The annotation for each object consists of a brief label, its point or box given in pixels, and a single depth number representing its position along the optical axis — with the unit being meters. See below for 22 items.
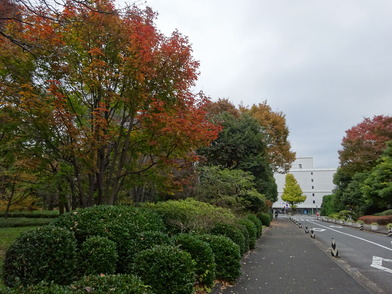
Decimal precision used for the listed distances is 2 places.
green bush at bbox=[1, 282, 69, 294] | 2.70
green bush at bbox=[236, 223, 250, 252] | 9.72
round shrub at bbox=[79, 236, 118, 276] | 4.46
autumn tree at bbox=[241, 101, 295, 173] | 31.58
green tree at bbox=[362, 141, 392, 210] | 25.48
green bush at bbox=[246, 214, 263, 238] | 15.25
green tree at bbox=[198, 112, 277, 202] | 21.77
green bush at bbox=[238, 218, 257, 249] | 11.31
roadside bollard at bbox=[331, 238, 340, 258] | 10.14
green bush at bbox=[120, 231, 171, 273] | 5.00
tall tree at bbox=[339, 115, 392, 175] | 31.84
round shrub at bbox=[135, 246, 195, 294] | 4.16
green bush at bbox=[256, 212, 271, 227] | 24.33
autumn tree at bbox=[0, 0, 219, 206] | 7.05
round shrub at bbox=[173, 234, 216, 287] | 5.47
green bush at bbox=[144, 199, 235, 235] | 8.11
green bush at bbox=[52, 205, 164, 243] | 5.24
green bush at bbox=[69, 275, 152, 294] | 2.87
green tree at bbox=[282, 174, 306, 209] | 74.81
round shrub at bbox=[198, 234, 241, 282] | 6.29
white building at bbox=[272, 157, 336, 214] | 81.88
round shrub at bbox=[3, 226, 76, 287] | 3.98
